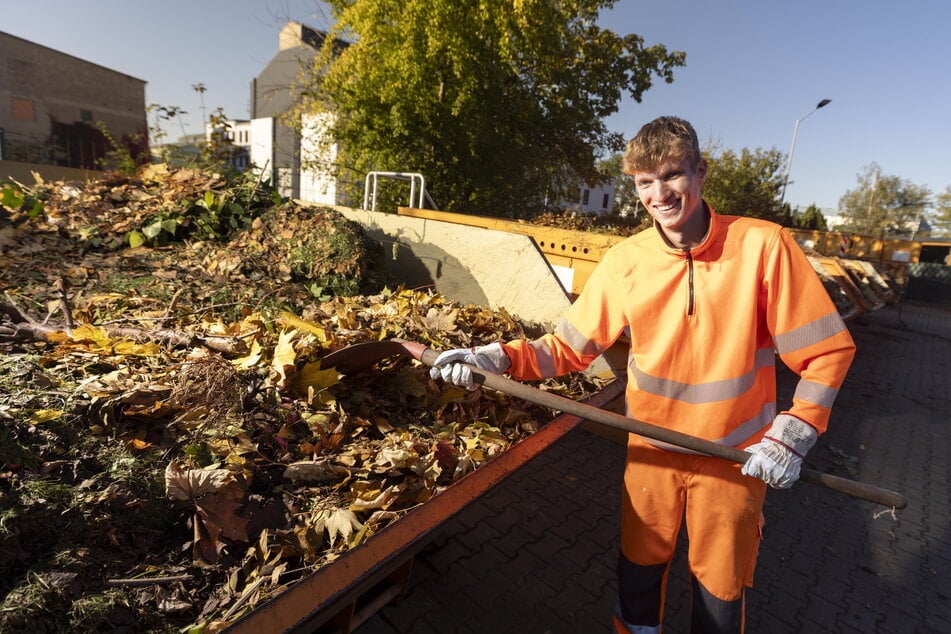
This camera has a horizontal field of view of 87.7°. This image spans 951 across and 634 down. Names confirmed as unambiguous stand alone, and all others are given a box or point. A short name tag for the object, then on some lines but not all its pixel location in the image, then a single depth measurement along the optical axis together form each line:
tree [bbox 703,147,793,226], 19.17
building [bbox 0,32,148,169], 17.06
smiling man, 1.59
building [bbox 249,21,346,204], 11.71
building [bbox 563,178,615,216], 41.51
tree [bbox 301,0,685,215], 9.80
